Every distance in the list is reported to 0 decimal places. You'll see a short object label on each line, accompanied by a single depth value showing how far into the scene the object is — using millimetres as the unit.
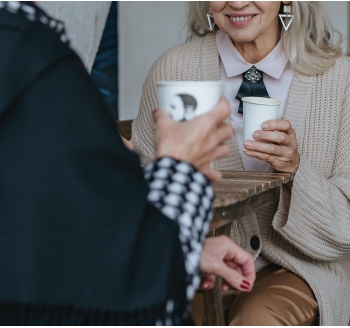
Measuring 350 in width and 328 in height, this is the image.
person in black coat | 1123
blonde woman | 1805
